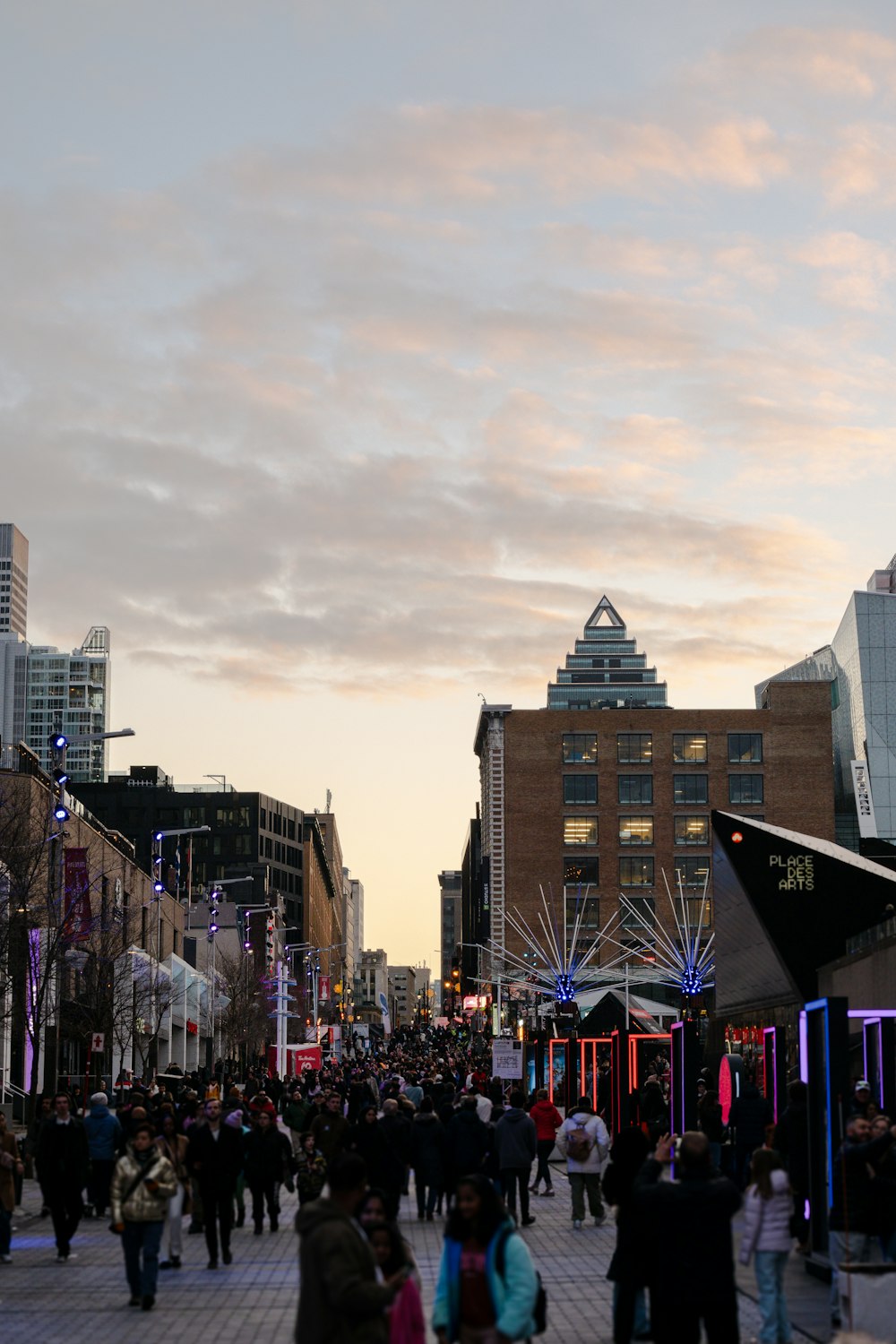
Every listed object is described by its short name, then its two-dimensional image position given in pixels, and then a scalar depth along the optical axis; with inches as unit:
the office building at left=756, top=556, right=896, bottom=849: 6156.5
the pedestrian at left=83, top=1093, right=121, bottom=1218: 999.6
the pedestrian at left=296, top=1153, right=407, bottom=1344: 338.3
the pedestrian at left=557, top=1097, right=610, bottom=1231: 959.6
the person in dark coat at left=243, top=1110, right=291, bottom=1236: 946.7
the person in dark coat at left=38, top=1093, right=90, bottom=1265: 820.0
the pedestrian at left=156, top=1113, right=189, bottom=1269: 803.5
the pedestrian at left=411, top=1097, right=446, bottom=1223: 1006.4
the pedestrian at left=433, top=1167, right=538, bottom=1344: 371.6
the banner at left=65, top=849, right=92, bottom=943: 1769.2
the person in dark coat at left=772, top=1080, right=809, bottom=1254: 831.1
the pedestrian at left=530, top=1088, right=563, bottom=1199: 1127.0
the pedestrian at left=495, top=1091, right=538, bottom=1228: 960.9
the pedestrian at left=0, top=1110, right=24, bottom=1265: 788.0
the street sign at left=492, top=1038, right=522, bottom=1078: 1907.0
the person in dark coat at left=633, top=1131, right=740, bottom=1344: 438.3
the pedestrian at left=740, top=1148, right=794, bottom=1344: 536.4
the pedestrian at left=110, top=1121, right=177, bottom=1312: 666.8
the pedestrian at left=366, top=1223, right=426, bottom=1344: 368.2
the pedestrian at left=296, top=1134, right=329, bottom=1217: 904.9
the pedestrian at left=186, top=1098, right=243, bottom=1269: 800.3
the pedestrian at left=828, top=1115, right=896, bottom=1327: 578.6
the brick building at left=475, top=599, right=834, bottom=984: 5472.4
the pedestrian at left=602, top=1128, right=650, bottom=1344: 550.0
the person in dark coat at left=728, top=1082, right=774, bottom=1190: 1015.6
